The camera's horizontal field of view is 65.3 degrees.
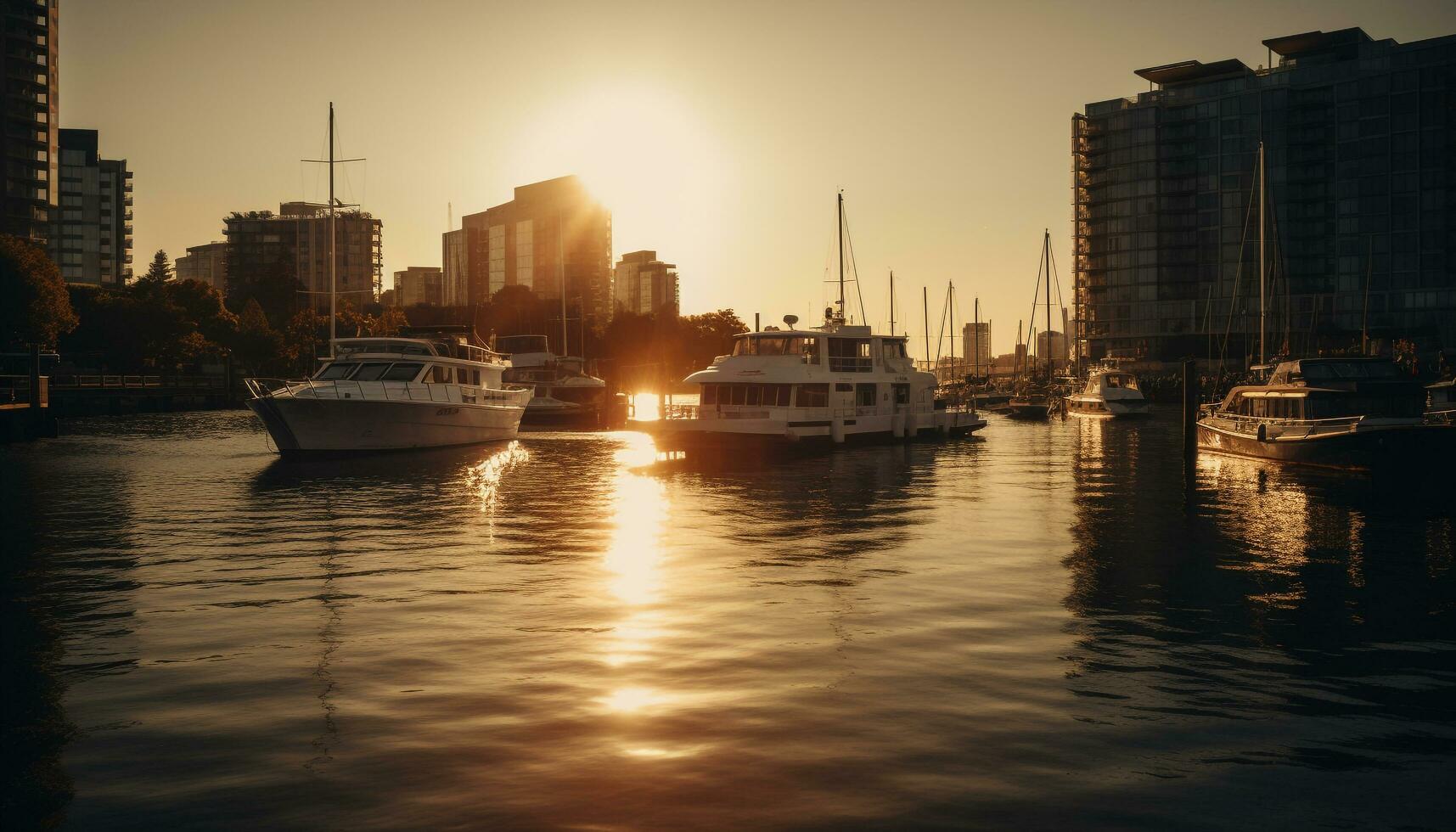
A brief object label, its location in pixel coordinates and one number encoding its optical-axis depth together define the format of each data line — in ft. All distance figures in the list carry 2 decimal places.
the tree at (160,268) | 594.61
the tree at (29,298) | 276.00
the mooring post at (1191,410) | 128.77
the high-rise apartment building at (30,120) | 504.84
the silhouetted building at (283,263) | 541.46
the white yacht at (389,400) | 145.07
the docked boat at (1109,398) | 296.71
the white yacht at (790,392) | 150.61
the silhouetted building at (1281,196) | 499.10
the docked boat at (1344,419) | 108.78
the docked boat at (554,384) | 254.68
